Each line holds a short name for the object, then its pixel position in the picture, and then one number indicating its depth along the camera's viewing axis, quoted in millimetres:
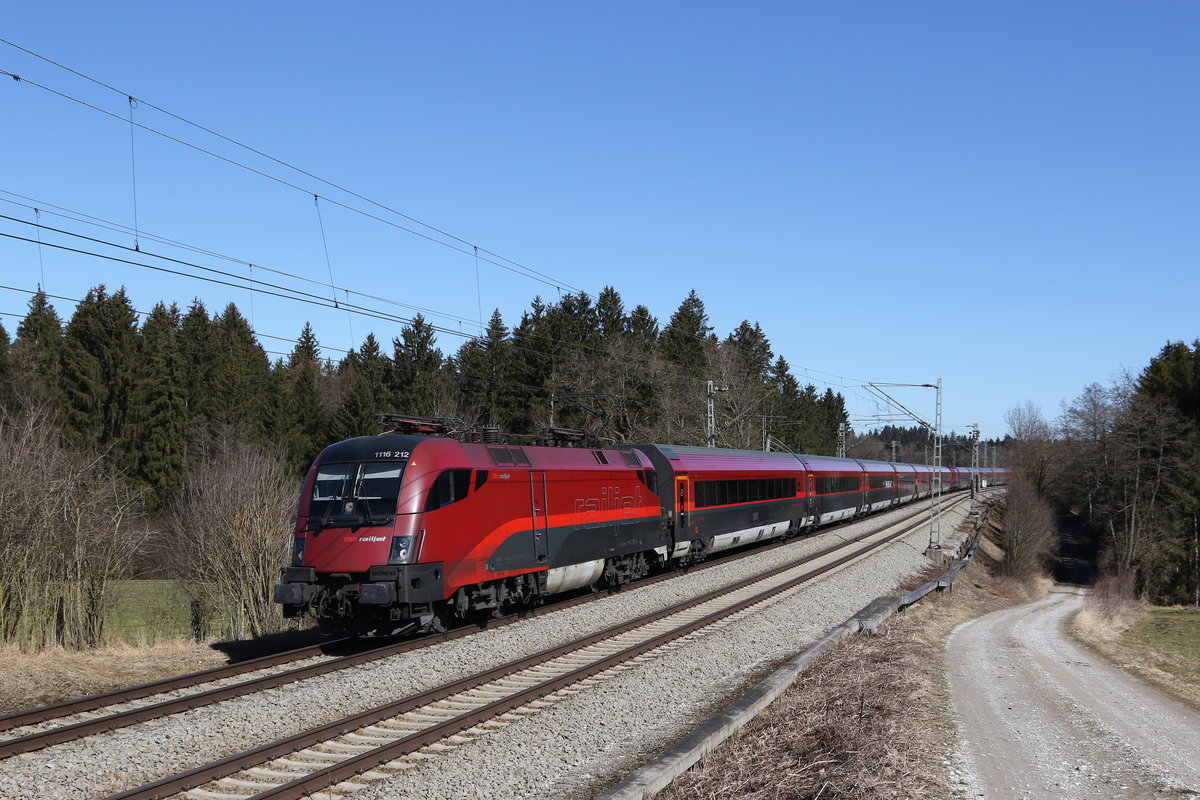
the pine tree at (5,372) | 50125
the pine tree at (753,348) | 86356
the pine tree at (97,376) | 51688
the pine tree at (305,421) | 63188
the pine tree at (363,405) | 57625
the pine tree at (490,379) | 66188
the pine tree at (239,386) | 58409
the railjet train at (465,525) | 13742
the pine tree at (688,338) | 77500
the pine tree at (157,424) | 51875
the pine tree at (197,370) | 57281
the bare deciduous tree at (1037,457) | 82562
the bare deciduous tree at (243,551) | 20359
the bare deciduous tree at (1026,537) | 47344
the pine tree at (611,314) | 76938
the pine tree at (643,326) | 78562
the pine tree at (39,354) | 50594
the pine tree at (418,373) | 60688
